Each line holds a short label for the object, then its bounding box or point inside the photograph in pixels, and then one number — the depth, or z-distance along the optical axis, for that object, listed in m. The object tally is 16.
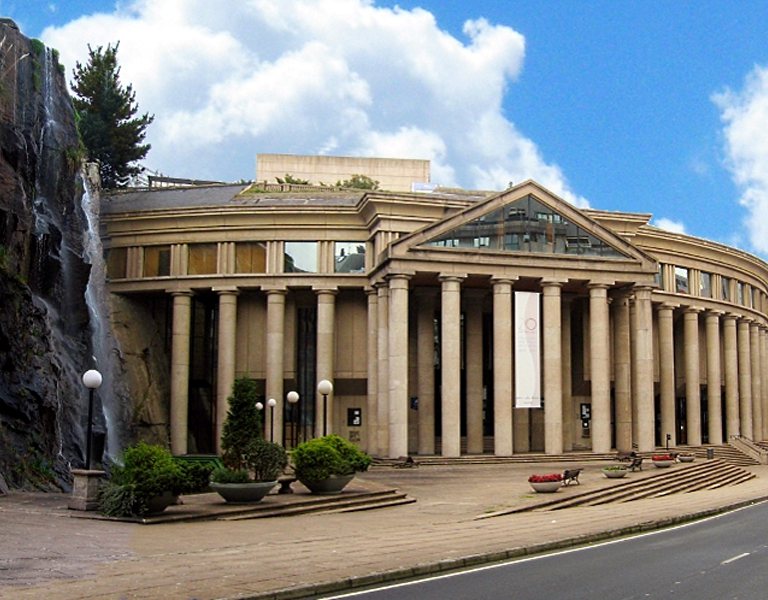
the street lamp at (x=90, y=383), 25.58
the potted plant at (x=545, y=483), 34.47
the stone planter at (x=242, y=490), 26.95
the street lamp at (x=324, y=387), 36.88
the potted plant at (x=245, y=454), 27.25
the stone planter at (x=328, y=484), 30.55
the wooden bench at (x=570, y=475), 36.24
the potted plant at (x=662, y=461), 44.53
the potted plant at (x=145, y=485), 23.77
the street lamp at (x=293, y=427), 57.66
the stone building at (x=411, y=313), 50.66
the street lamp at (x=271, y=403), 47.77
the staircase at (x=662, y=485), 32.51
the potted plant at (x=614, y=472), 39.67
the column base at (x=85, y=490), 24.67
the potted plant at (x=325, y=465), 30.27
